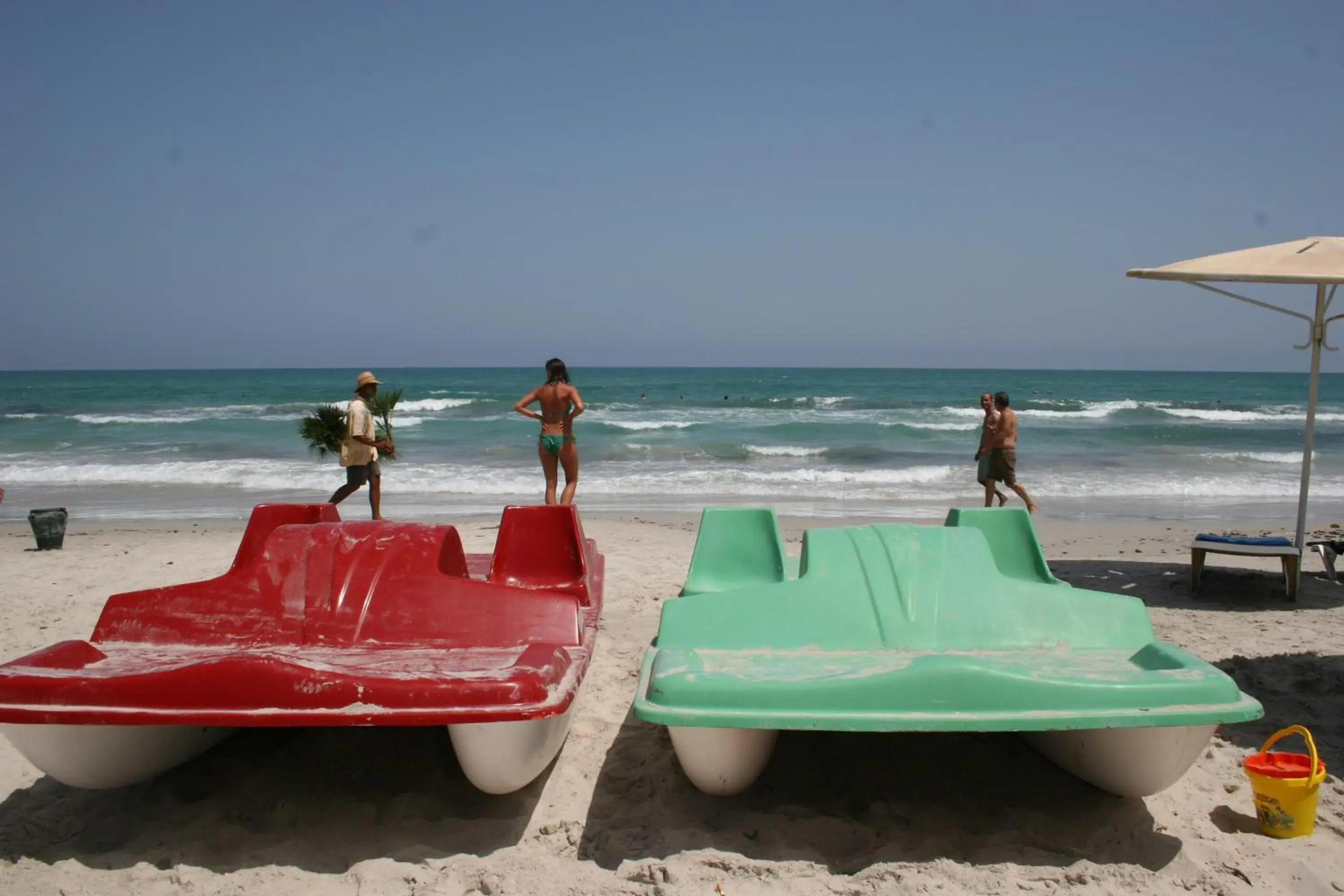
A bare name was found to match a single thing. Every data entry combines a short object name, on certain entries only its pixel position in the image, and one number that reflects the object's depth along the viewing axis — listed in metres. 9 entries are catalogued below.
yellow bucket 3.11
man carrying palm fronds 8.52
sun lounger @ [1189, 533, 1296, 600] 6.22
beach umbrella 5.36
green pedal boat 2.88
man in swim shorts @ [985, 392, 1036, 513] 9.60
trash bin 8.60
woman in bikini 8.83
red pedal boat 2.92
